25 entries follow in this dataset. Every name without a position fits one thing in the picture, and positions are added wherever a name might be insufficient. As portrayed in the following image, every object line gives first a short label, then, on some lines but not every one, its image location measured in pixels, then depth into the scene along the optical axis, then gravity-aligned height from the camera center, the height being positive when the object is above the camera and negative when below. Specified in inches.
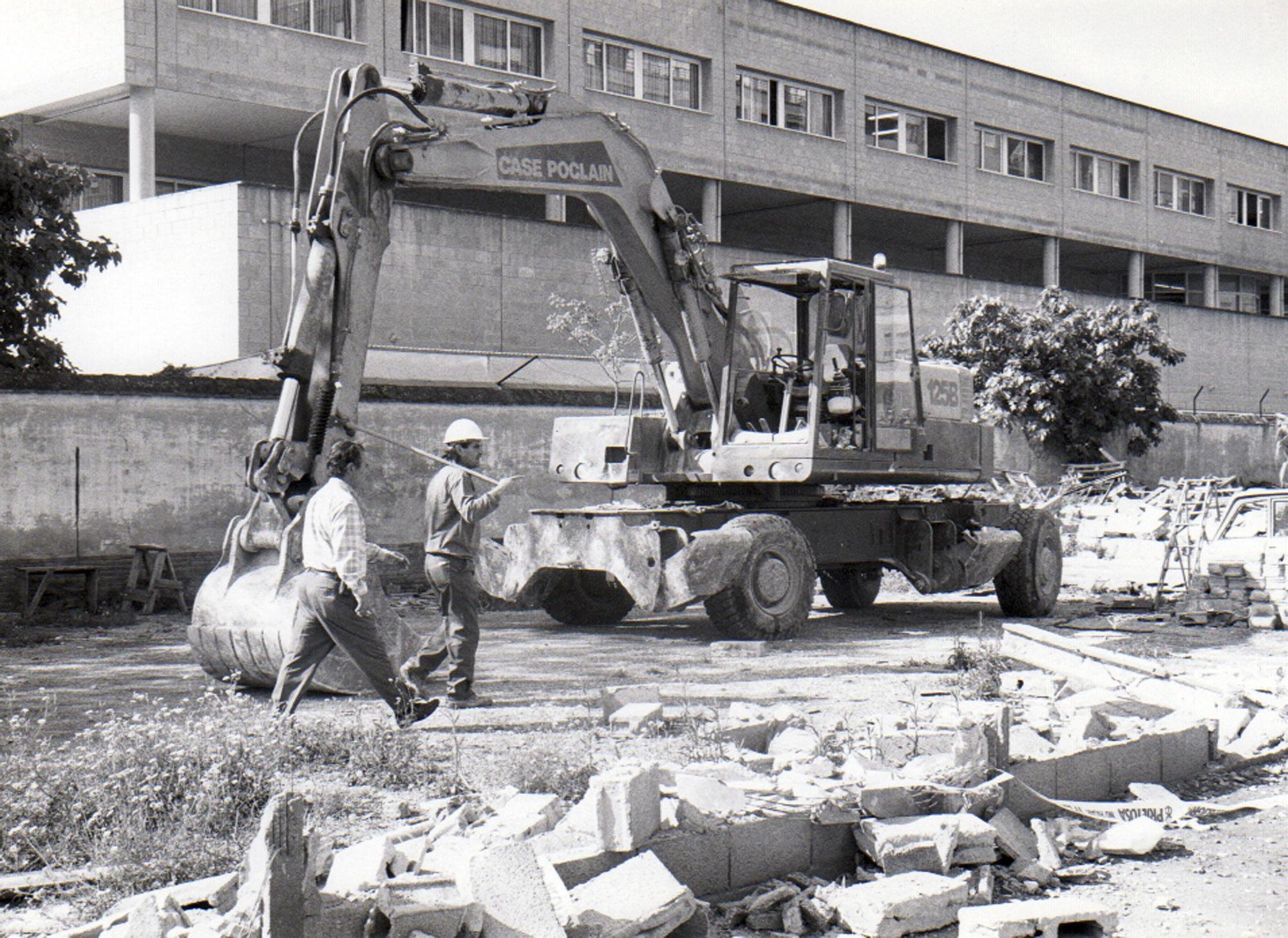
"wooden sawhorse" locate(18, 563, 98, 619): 569.6 -52.2
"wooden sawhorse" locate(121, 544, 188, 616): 594.5 -53.1
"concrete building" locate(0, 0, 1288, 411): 845.2 +229.3
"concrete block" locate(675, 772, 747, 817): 234.4 -54.5
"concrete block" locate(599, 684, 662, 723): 348.8 -58.0
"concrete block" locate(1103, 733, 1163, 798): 296.7 -62.7
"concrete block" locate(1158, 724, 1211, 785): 310.3 -63.6
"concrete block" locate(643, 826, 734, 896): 223.1 -61.8
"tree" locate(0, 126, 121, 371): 625.6 +86.9
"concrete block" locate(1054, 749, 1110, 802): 284.8 -62.9
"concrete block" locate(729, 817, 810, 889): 231.8 -63.1
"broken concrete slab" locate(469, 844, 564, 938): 187.2 -57.3
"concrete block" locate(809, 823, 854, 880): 240.2 -65.1
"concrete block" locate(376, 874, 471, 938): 184.7 -57.7
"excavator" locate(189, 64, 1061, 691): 377.7 +9.4
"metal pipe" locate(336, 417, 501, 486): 375.2 -1.6
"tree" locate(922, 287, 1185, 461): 1170.0 +71.6
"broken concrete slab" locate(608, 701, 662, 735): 327.9 -59.2
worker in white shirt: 320.5 -34.1
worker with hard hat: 371.9 -29.1
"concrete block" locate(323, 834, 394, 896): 195.2 -56.9
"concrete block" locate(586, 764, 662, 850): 215.6 -52.5
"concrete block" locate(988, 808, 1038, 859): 241.0 -63.3
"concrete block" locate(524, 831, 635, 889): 212.5 -58.7
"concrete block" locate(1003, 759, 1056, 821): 264.4 -61.3
